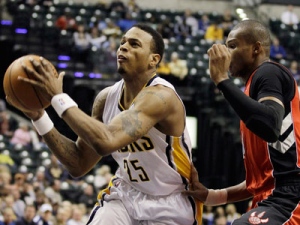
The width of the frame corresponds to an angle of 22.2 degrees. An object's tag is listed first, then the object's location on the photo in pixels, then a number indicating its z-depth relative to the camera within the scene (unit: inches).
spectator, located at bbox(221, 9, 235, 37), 807.2
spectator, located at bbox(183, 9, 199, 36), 827.4
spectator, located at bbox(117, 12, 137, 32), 757.9
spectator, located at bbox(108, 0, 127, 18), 805.9
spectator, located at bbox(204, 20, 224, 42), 787.4
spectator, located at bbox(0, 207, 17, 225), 424.2
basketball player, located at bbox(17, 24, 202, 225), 224.2
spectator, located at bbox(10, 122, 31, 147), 553.9
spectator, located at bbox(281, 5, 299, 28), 881.6
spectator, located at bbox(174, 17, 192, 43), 785.6
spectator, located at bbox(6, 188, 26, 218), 441.1
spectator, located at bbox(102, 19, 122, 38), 719.7
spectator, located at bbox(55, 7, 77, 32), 710.5
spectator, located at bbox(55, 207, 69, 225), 446.3
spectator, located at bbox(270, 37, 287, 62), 753.8
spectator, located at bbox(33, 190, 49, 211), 460.8
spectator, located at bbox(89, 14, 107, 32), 737.3
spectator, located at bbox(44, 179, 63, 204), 485.7
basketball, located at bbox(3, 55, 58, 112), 205.8
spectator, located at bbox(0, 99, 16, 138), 565.6
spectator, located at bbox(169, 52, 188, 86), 661.9
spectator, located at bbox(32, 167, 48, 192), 486.9
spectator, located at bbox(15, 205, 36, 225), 437.1
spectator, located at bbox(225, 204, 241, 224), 536.7
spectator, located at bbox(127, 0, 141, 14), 820.3
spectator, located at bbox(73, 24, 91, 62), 676.1
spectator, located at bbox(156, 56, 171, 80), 660.1
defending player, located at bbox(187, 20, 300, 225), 192.1
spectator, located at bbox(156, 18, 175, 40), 760.3
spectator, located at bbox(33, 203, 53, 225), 438.6
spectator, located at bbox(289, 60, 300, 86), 698.2
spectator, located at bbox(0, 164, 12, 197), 451.2
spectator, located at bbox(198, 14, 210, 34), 832.9
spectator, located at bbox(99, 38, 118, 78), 647.1
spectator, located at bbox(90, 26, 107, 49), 704.4
